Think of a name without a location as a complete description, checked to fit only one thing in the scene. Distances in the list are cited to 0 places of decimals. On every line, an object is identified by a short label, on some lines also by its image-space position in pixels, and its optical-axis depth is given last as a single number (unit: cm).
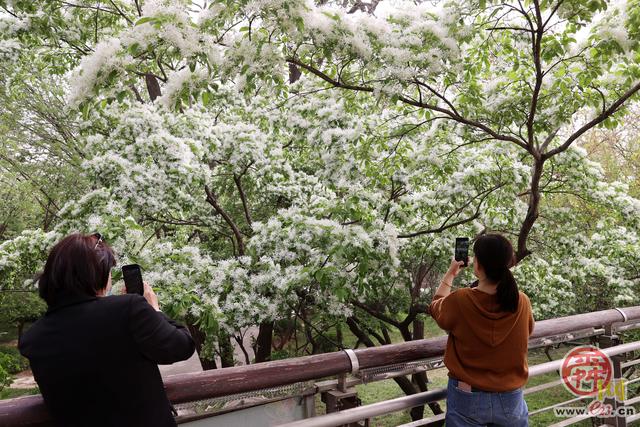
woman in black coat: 124
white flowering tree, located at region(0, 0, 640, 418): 286
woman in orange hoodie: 184
